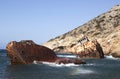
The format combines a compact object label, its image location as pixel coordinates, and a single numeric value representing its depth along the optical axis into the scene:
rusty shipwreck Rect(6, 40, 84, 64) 38.65
